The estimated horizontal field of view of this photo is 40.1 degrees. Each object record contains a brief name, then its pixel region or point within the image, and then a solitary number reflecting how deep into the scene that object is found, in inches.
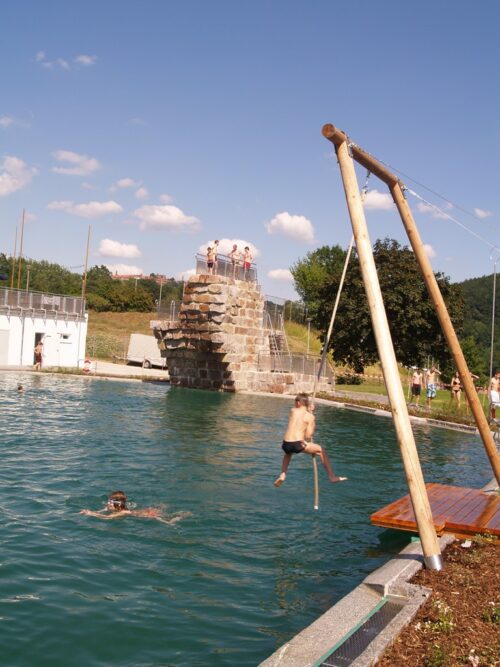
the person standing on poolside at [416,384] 1263.5
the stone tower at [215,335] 1449.3
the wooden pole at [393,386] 312.8
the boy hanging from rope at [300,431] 419.2
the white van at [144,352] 2064.5
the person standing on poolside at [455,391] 1183.3
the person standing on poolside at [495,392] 849.1
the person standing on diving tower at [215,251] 1450.5
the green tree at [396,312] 1476.4
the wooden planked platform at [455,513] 389.4
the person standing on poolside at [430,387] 1248.5
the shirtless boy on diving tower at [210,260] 1448.1
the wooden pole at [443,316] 386.9
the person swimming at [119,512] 450.9
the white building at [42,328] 1688.0
